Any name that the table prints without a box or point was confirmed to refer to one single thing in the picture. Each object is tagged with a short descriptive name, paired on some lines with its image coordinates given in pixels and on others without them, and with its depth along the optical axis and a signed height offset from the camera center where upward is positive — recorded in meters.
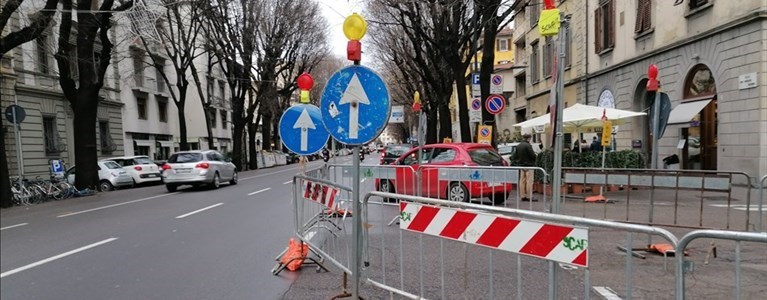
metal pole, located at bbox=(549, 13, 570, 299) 3.86 -0.01
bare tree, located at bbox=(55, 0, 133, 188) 14.39 +2.19
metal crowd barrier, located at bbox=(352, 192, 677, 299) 2.97 -0.82
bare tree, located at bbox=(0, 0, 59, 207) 9.90 +2.56
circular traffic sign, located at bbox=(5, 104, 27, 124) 12.04 +0.74
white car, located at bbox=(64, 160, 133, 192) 19.78 -1.51
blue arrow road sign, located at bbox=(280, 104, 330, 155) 6.43 +0.08
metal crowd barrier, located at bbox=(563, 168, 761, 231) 7.23 -0.89
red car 9.89 -0.97
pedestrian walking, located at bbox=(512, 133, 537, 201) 13.38 -0.65
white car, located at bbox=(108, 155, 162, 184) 21.59 -1.37
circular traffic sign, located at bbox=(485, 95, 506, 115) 13.37 +0.82
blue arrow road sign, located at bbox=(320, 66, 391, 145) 4.19 +0.26
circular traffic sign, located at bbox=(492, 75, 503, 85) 14.30 +1.57
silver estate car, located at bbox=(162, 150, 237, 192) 16.88 -1.14
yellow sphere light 4.14 +0.94
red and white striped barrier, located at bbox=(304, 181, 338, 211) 5.88 -0.75
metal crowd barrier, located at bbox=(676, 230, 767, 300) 2.50 -0.60
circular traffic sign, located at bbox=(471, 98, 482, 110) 15.23 +0.92
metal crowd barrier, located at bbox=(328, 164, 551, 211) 9.29 -1.03
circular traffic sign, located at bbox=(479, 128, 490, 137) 14.71 +0.03
